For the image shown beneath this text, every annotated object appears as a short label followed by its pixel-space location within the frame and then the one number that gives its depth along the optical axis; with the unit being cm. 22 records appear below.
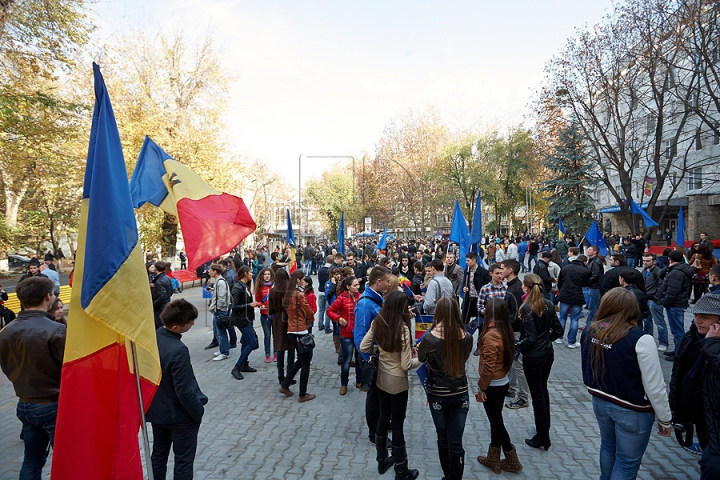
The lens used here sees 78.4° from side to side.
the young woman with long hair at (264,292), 806
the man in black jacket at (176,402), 328
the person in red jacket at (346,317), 648
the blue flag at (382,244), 1935
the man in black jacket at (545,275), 891
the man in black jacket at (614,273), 780
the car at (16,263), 3234
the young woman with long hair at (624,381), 323
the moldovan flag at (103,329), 258
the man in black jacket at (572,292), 878
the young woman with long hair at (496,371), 407
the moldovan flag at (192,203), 542
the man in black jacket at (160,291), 820
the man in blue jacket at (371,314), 479
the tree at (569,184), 2769
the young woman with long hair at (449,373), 370
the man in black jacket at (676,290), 752
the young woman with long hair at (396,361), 407
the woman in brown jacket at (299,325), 620
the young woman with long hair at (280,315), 638
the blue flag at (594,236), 1409
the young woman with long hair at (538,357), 472
